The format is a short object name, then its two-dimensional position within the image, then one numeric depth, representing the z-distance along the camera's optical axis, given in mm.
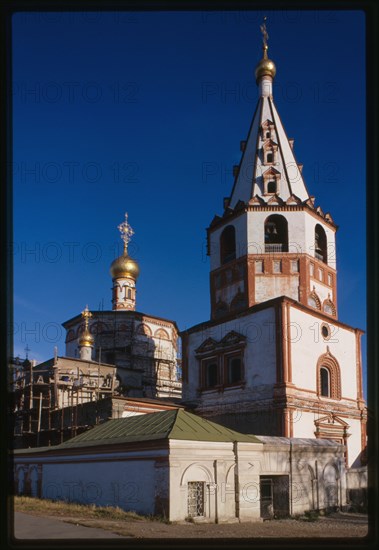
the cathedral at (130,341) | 38656
